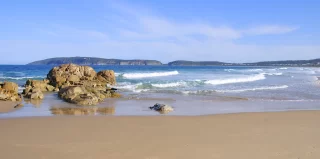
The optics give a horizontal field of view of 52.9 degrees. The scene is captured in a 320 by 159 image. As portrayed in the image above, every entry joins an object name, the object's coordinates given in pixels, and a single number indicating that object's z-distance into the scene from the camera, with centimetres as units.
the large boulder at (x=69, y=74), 2300
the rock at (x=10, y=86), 1638
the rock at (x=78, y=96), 1383
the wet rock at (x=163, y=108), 1178
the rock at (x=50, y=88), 2110
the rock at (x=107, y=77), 2720
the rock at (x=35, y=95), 1574
